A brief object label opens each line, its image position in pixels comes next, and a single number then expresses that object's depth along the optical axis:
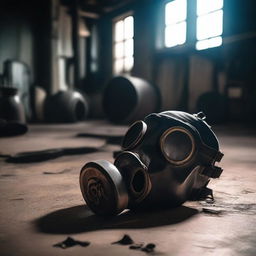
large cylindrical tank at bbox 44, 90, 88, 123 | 8.38
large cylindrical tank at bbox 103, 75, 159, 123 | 7.20
